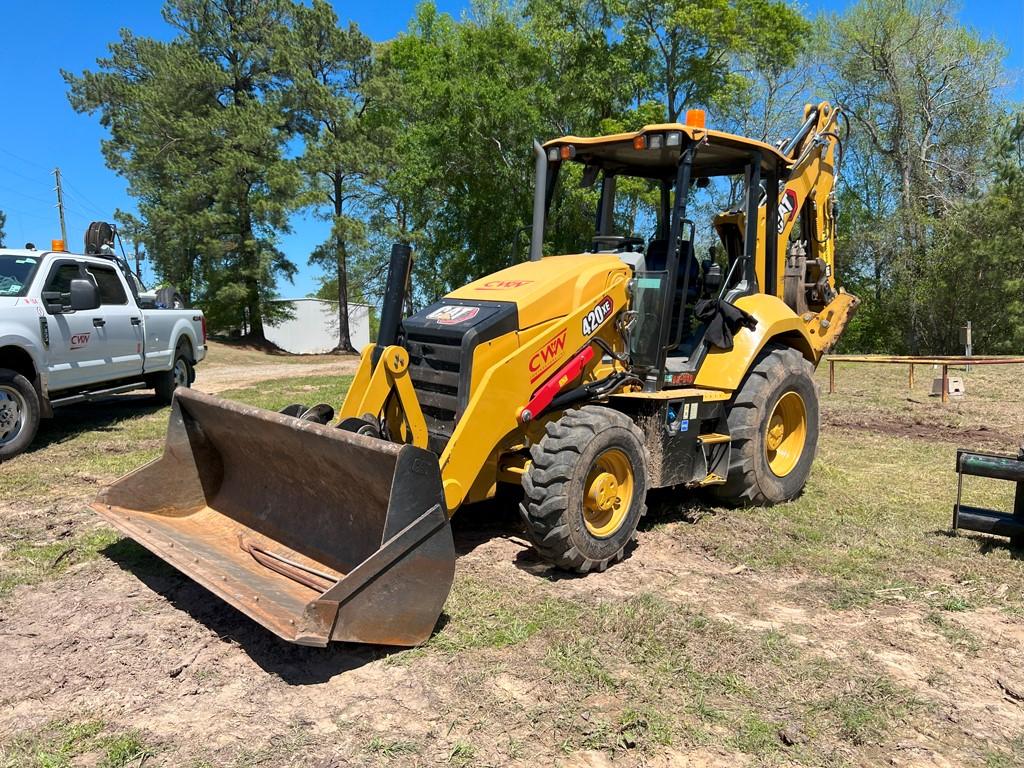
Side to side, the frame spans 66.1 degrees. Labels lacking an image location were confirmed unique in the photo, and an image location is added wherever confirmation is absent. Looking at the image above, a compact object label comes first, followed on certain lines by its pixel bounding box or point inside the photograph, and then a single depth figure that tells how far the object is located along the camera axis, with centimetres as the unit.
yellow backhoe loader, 388
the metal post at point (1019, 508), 536
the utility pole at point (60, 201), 3921
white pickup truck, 808
